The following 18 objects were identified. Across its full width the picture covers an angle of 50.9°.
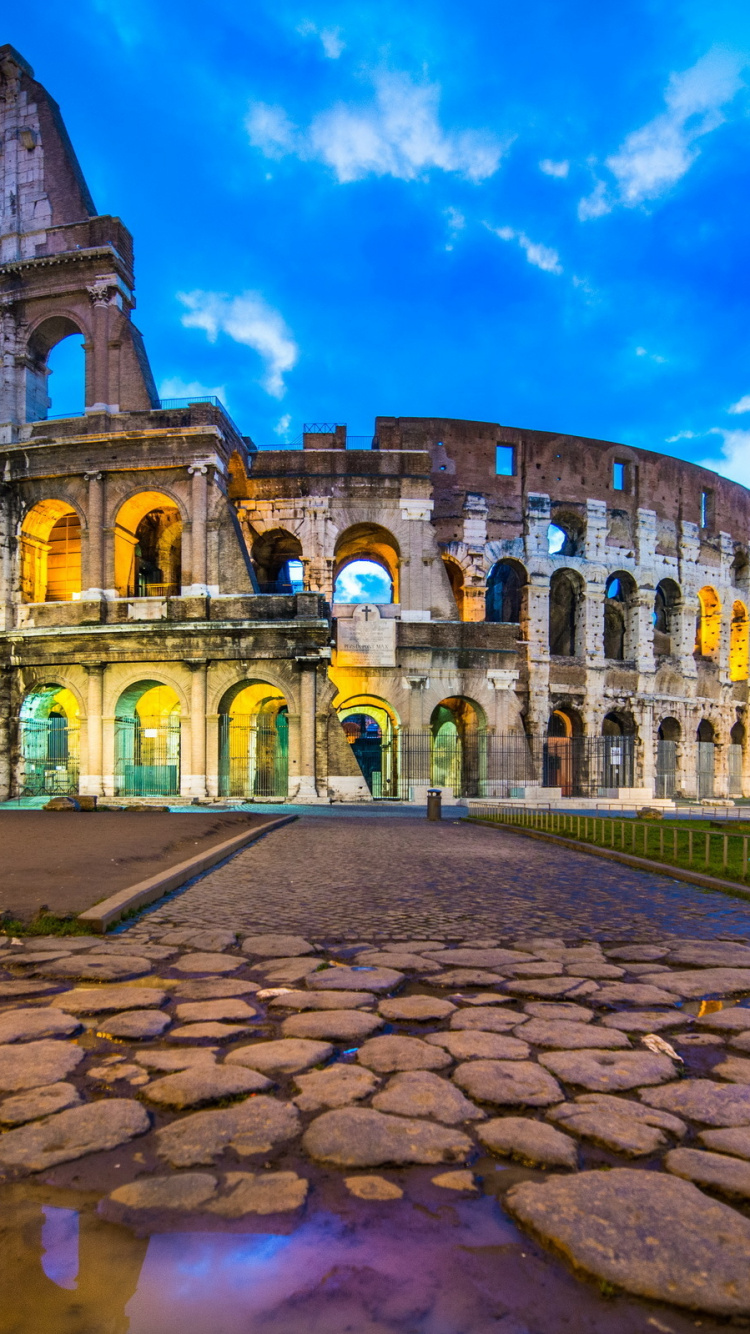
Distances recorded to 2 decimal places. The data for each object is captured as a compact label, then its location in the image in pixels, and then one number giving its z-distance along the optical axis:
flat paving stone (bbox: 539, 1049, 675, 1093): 2.65
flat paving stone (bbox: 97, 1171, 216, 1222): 1.87
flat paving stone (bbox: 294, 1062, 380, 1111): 2.47
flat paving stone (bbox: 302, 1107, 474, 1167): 2.12
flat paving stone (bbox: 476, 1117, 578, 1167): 2.11
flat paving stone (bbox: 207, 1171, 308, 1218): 1.87
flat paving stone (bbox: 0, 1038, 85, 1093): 2.61
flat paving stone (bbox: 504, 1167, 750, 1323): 1.58
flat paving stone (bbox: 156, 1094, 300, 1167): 2.15
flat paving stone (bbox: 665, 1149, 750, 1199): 1.95
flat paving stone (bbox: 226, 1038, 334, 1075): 2.77
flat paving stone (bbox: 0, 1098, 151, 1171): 2.11
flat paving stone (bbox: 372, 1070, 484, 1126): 2.40
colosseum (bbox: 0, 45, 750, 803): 22.25
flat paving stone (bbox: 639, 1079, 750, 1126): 2.38
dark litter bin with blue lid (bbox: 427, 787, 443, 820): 16.77
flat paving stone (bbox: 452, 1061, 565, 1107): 2.50
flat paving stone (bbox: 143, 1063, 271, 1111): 2.48
